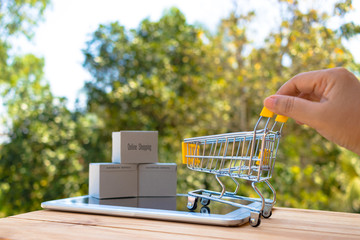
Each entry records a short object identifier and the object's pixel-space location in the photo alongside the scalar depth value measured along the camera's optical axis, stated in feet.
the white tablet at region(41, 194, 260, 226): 2.12
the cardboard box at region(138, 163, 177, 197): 2.60
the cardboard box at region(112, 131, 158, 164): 2.59
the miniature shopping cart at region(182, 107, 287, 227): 2.13
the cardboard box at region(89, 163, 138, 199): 2.52
